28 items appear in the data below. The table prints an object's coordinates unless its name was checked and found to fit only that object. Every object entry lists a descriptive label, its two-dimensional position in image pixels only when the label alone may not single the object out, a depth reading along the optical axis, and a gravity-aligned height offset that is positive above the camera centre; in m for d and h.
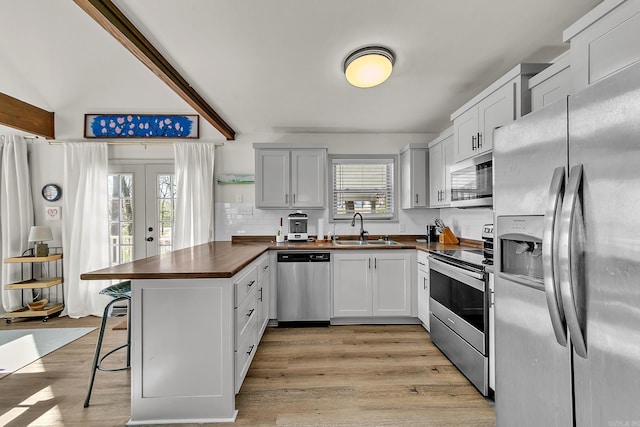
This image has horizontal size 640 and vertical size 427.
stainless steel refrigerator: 0.91 -0.17
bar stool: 2.02 -0.59
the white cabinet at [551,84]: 1.62 +0.74
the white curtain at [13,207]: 3.75 +0.09
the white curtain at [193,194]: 3.82 +0.25
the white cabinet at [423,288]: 3.10 -0.80
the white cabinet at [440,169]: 3.18 +0.49
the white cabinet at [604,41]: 1.20 +0.73
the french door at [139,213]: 4.00 +0.01
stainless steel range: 2.04 -0.77
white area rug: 2.61 -1.28
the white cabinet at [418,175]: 3.73 +0.47
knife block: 3.59 -0.29
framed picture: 3.94 +1.16
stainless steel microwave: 2.25 +0.25
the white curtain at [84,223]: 3.80 -0.12
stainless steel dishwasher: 3.40 -0.83
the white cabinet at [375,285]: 3.39 -0.81
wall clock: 3.94 +0.29
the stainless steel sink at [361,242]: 3.68 -0.38
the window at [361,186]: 4.13 +0.37
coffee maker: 3.90 -0.14
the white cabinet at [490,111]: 1.93 +0.74
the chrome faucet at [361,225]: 3.93 -0.17
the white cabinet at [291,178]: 3.75 +0.44
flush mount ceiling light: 2.31 +1.16
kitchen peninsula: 1.78 -0.79
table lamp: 3.64 -0.28
